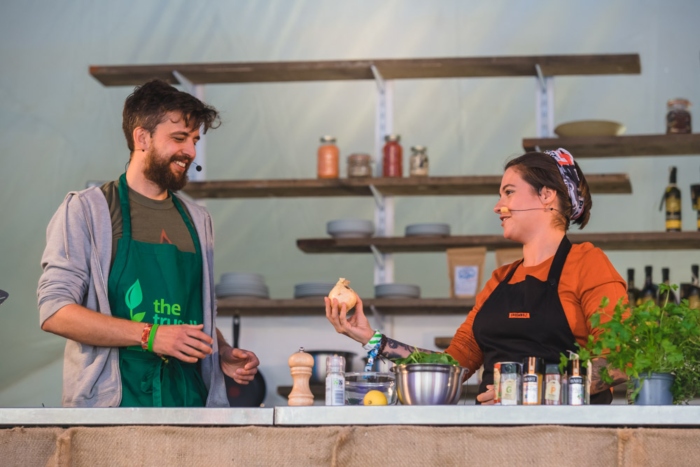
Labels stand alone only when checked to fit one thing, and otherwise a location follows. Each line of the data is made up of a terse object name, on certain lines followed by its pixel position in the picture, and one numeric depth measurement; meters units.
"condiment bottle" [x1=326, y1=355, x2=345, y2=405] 3.94
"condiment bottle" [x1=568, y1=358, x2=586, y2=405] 3.70
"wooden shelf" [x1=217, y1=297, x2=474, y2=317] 9.18
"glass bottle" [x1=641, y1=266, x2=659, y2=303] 9.47
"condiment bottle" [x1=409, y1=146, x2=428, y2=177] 9.54
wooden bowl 9.42
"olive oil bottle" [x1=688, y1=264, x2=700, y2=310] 9.26
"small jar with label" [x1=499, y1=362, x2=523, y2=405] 3.78
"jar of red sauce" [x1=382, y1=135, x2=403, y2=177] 9.60
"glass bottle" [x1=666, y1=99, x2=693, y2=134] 9.58
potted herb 3.77
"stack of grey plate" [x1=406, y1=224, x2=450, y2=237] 9.45
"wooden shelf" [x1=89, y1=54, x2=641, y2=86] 9.55
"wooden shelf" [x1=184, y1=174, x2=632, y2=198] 9.44
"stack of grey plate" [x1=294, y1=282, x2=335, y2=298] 9.36
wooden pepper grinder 4.03
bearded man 4.74
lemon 3.92
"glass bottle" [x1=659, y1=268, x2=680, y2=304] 9.12
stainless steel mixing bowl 3.86
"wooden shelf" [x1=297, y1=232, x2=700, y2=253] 9.18
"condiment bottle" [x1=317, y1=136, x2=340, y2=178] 9.77
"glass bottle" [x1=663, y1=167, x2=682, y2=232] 9.42
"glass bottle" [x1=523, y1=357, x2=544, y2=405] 3.72
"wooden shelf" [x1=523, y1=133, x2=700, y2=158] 9.32
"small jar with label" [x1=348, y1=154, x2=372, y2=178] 9.64
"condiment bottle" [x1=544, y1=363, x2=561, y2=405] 3.76
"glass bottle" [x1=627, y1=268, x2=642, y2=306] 9.36
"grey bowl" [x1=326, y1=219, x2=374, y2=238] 9.47
